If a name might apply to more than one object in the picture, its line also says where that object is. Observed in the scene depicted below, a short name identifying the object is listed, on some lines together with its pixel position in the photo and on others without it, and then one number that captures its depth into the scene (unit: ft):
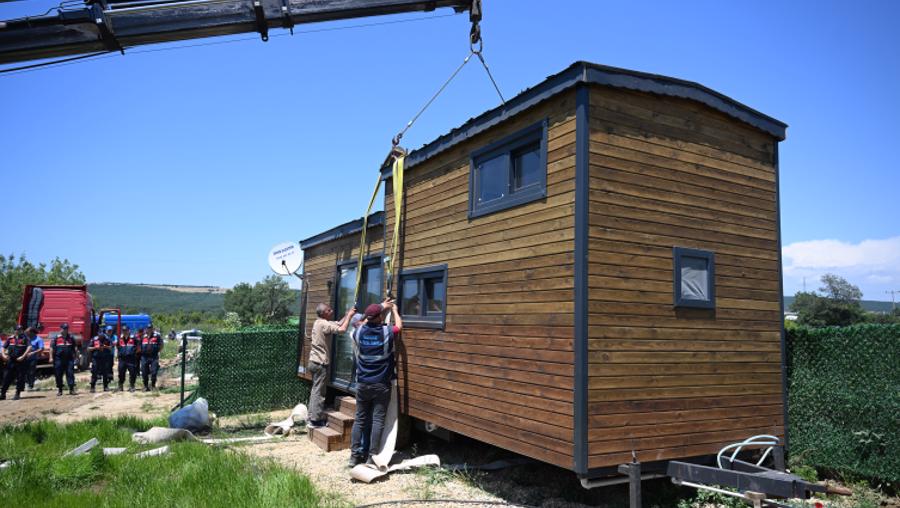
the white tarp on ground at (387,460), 22.81
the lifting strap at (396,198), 28.50
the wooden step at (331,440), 28.32
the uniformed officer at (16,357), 48.26
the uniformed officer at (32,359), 50.30
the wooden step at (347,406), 30.07
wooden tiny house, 17.48
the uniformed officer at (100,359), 51.80
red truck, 60.13
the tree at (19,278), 122.83
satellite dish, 42.80
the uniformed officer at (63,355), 49.44
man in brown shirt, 32.35
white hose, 18.49
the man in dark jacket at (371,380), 24.56
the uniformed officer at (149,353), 51.98
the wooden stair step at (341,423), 28.84
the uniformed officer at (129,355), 52.85
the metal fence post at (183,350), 35.66
